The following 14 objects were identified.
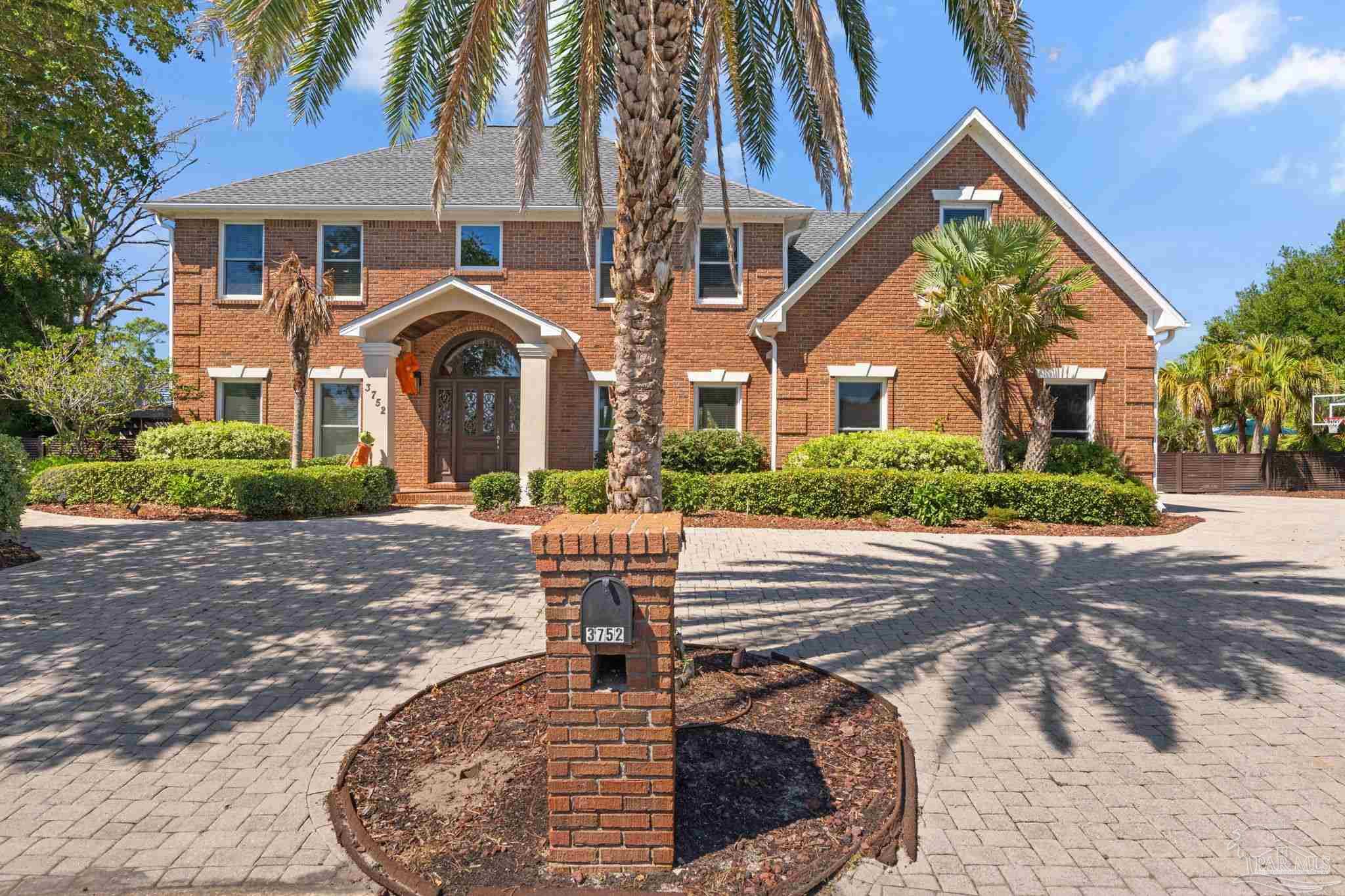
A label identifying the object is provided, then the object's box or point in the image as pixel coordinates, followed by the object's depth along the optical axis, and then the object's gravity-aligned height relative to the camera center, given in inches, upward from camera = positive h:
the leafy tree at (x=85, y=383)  603.8 +48.8
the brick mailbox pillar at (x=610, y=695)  115.0 -40.1
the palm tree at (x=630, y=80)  206.4 +140.7
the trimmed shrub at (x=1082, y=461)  579.2 -6.3
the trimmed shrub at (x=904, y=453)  546.3 -2.1
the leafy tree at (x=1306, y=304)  1270.9 +273.8
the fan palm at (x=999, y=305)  528.7 +108.8
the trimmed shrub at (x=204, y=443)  605.0 -0.9
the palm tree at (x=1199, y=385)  984.9 +94.2
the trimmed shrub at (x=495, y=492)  541.6 -34.4
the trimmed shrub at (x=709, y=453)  596.1 -3.9
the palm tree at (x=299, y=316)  557.3 +97.8
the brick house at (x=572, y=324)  620.7 +109.7
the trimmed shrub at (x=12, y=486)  369.4 -24.3
